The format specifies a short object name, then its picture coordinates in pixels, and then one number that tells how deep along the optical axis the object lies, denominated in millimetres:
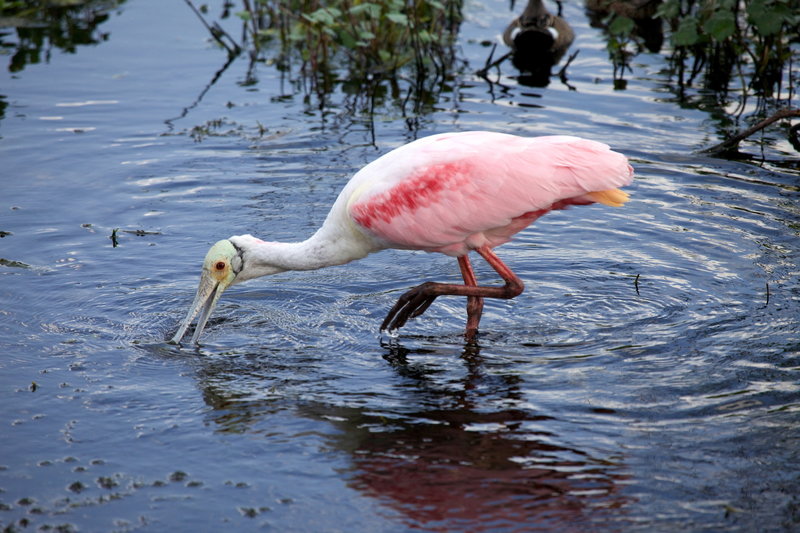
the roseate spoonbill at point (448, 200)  13078
